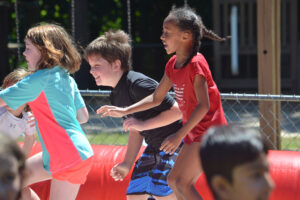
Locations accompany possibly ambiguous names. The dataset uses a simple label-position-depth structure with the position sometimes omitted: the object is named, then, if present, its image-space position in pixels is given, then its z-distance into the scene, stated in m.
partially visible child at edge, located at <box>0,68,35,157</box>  7.55
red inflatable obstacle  7.55
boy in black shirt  6.62
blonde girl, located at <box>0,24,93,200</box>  6.17
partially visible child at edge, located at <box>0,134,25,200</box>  3.19
